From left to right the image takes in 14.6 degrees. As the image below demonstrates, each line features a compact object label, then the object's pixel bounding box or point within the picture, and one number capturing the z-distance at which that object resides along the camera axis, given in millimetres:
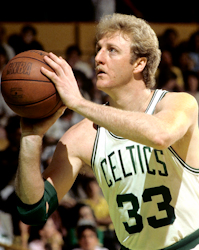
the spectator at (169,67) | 14473
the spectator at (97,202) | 11191
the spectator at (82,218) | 10391
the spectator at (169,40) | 15546
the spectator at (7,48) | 13624
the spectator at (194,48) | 15547
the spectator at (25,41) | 13588
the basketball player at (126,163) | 5351
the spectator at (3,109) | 12821
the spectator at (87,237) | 9730
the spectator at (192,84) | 14308
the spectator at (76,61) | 14092
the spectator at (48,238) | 10220
